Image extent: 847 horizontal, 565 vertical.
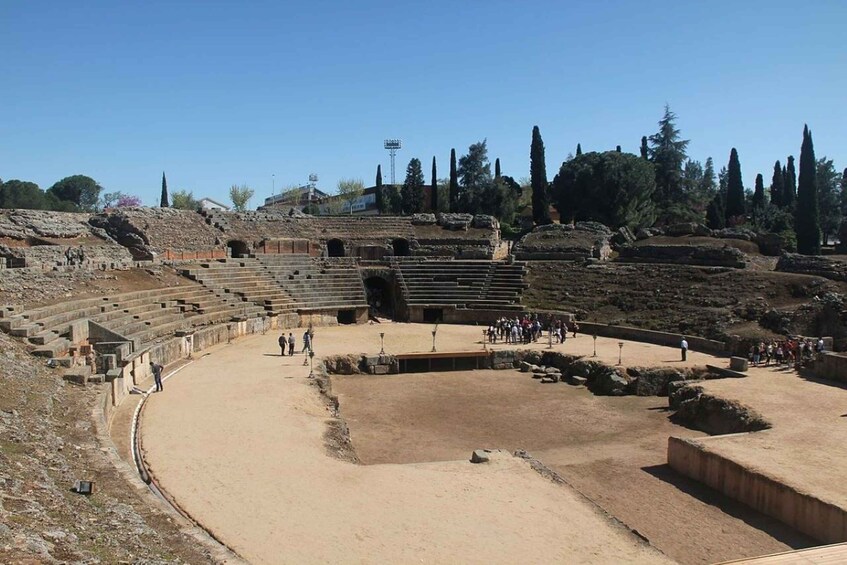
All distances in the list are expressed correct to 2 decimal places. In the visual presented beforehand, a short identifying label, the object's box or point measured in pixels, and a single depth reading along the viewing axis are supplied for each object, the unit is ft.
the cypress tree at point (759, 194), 182.56
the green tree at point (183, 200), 247.33
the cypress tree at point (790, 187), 181.78
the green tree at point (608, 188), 155.63
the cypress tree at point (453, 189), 196.54
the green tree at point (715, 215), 168.66
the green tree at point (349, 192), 253.94
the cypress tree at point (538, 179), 170.71
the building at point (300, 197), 284.61
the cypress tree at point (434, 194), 205.26
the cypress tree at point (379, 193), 228.84
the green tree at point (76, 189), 247.29
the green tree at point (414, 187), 212.02
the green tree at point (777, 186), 187.62
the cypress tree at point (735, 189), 176.55
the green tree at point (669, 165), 182.09
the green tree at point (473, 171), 194.59
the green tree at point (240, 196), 243.81
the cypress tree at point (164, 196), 235.75
